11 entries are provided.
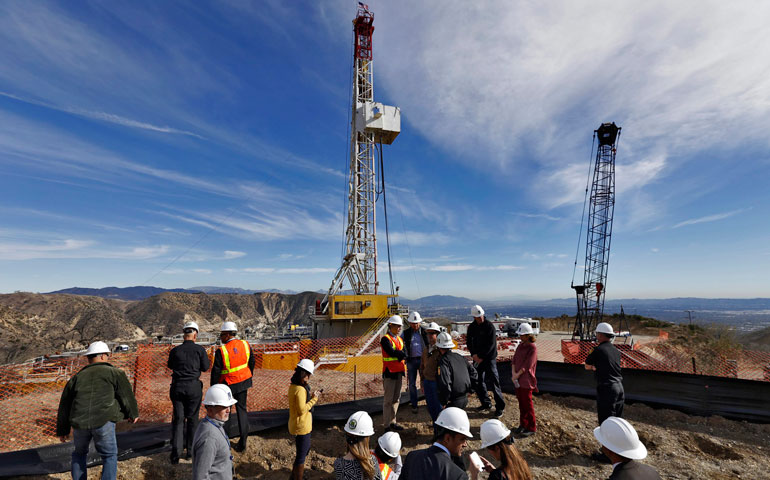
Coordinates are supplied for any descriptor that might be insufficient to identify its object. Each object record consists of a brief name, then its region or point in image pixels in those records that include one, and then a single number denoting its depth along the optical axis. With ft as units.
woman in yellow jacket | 12.96
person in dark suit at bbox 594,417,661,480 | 7.57
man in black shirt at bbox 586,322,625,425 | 15.58
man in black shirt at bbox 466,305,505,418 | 20.35
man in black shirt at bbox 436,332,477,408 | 14.42
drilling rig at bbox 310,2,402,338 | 65.57
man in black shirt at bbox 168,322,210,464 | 15.61
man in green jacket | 12.18
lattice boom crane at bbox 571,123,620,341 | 78.88
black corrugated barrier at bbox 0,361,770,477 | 14.52
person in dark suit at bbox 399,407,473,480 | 7.48
